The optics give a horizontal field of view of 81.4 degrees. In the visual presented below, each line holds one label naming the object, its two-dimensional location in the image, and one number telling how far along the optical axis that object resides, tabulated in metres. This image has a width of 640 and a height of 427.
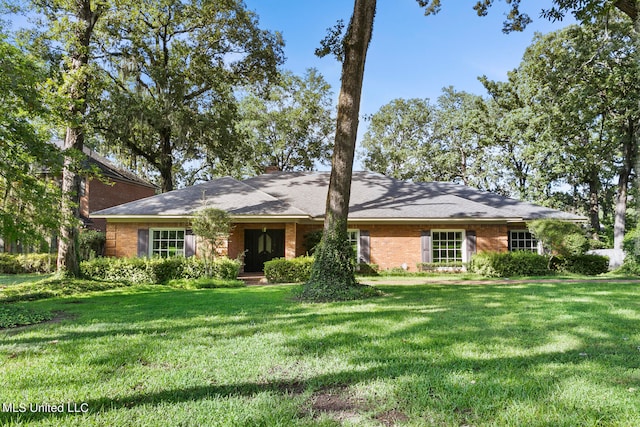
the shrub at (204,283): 11.40
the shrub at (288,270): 12.94
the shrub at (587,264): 14.44
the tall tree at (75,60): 11.07
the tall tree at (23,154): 6.43
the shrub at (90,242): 16.05
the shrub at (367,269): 15.02
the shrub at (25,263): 16.45
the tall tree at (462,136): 28.25
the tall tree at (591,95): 16.92
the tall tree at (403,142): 32.75
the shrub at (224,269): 12.66
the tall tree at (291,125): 29.75
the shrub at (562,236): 13.79
